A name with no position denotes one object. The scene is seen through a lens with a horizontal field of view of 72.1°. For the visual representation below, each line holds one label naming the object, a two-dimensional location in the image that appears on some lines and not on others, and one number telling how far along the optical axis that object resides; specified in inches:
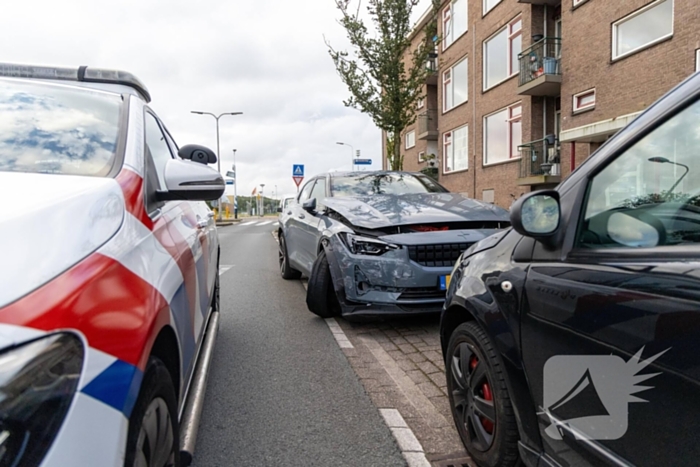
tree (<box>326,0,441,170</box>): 564.4
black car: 50.1
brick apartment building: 490.3
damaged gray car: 165.0
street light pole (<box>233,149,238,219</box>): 1643.8
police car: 38.5
